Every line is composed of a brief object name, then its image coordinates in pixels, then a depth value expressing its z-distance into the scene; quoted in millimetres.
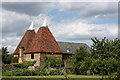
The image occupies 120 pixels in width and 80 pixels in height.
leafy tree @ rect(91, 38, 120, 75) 35903
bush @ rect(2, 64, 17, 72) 40925
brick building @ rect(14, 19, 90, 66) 46875
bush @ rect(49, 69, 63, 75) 39000
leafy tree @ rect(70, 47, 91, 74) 41722
